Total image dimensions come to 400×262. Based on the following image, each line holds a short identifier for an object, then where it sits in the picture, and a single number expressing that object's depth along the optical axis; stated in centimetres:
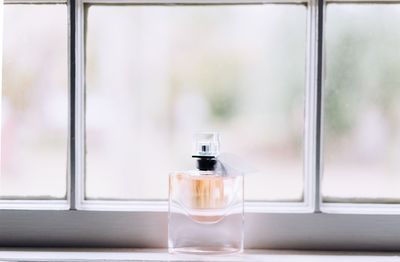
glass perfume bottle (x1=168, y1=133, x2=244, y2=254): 78
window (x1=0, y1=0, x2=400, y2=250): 79
